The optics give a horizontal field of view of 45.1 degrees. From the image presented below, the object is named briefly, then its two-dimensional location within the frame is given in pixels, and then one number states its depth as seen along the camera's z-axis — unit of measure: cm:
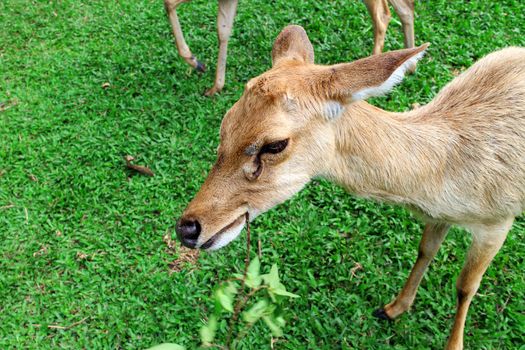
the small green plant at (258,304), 48
